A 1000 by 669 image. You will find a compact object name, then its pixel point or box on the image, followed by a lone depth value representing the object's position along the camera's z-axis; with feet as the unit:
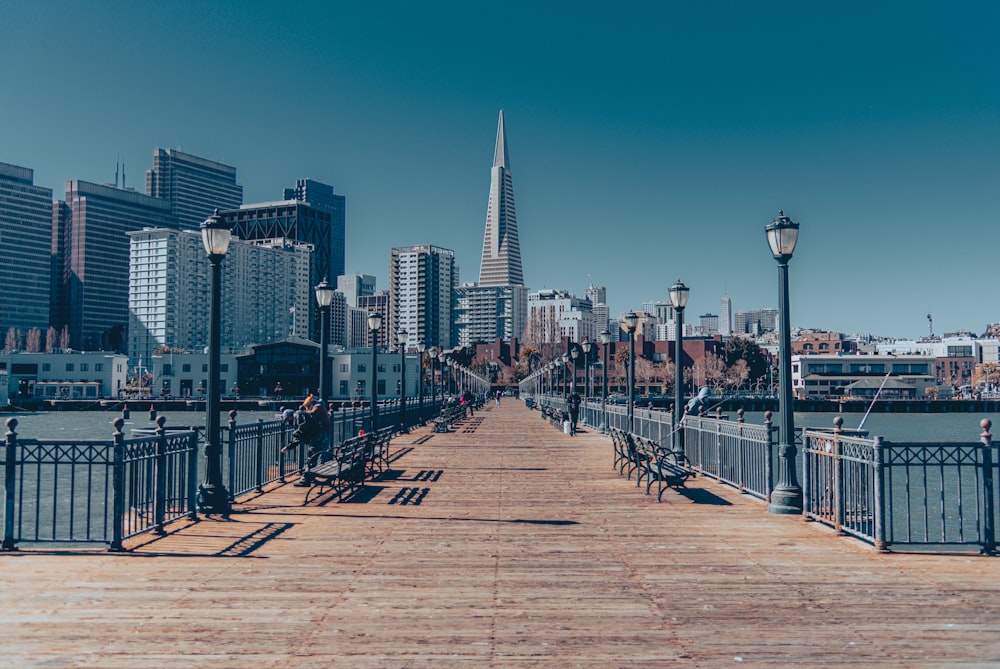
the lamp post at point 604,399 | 105.42
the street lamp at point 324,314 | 62.75
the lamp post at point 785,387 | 38.45
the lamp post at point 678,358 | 59.36
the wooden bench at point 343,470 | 43.25
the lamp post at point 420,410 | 128.37
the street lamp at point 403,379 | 104.77
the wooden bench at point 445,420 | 107.86
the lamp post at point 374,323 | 93.97
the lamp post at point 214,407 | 37.81
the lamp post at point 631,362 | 76.72
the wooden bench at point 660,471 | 43.29
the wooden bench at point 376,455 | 52.03
